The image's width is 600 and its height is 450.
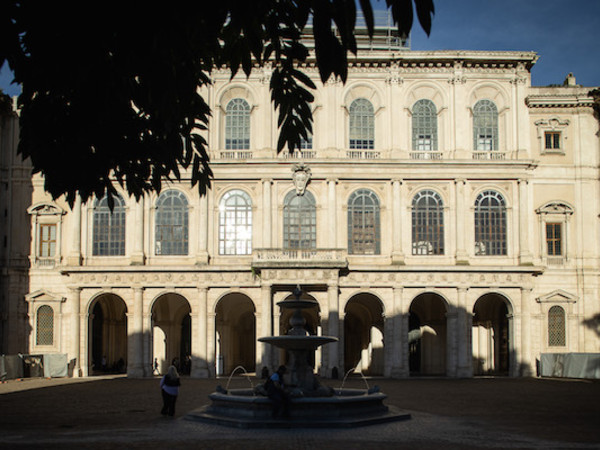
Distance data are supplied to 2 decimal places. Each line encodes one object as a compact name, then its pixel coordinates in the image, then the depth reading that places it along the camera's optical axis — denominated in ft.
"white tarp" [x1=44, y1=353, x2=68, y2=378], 132.26
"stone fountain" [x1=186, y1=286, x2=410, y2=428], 58.49
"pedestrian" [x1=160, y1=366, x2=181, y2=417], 64.90
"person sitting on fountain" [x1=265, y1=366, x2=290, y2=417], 58.59
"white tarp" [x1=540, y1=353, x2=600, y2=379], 125.29
